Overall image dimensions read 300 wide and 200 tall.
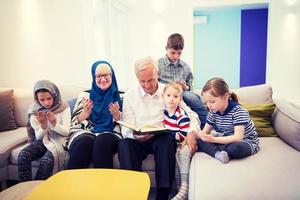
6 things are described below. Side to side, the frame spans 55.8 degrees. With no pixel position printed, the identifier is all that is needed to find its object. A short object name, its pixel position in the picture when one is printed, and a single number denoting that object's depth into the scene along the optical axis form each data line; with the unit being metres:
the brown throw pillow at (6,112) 2.52
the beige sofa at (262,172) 1.36
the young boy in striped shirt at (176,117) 2.03
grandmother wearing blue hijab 2.01
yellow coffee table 1.33
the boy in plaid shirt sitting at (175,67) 2.57
